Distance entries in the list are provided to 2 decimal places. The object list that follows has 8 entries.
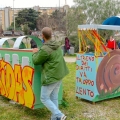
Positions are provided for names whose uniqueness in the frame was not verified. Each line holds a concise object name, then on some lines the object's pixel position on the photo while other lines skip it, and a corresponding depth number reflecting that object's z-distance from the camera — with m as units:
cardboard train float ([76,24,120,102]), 5.69
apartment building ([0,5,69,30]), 65.00
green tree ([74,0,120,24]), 21.17
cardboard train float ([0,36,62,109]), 4.68
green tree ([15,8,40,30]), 48.13
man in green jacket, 4.27
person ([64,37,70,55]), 17.37
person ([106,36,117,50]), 11.46
